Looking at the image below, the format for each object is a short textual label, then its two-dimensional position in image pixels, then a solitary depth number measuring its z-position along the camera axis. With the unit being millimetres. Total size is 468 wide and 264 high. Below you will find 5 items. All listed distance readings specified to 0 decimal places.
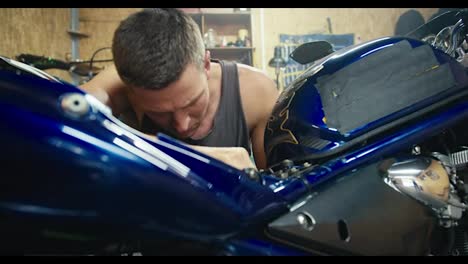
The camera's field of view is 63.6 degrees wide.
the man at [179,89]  667
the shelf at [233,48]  2843
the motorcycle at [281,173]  370
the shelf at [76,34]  2858
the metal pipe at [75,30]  2926
